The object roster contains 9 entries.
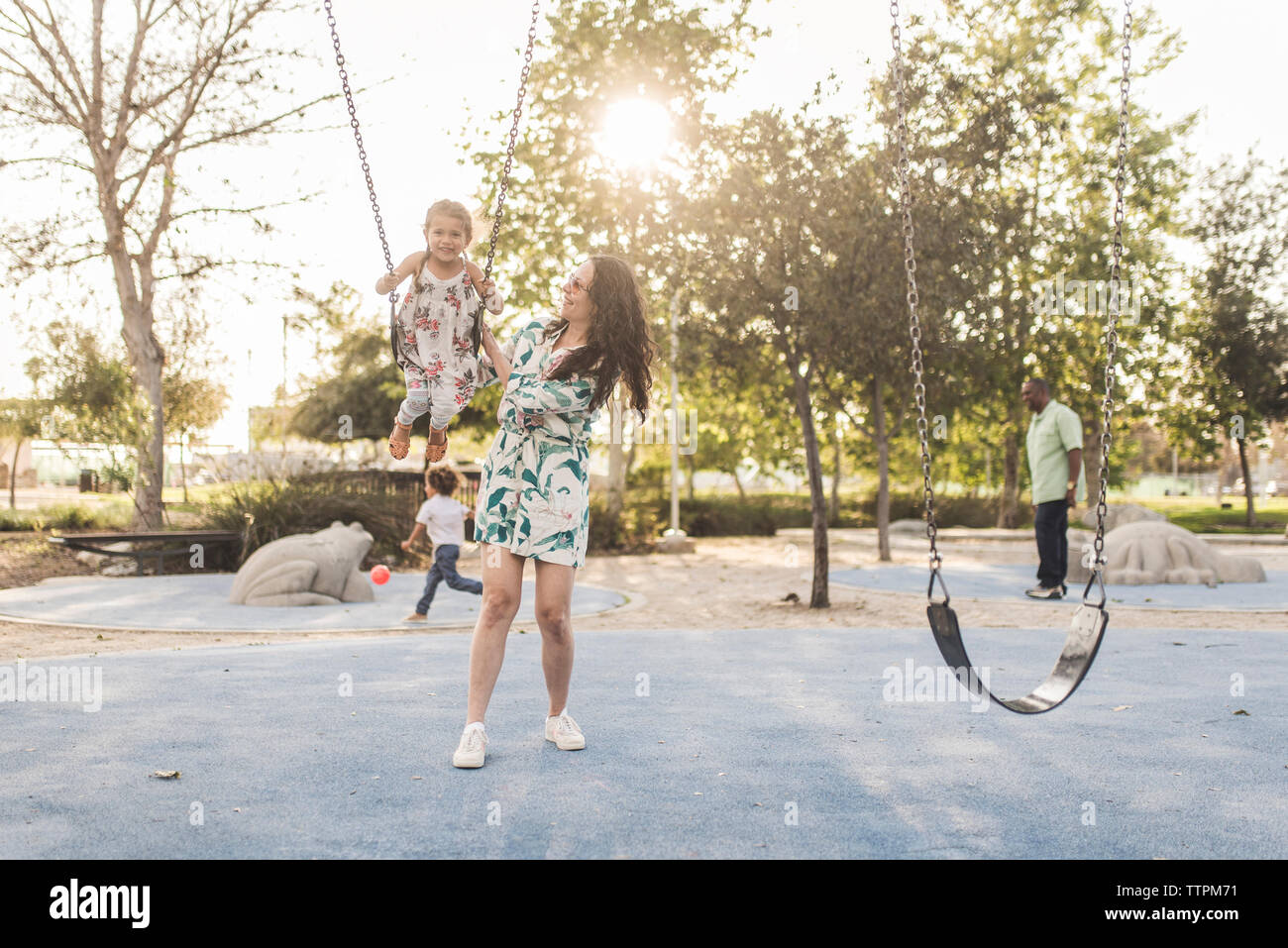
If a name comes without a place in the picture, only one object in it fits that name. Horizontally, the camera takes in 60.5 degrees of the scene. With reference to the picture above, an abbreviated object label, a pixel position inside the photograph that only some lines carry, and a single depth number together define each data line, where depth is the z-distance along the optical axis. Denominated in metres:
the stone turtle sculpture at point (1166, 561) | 13.64
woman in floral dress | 4.38
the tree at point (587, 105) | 19.56
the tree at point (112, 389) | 17.73
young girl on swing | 4.62
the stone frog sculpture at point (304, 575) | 11.51
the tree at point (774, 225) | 10.99
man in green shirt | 10.54
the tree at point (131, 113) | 17.84
